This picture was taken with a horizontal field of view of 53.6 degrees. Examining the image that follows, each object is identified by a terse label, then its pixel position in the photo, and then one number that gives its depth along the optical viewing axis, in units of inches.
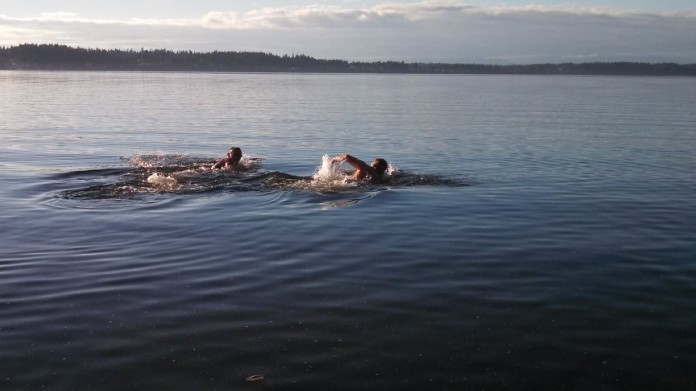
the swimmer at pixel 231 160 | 902.4
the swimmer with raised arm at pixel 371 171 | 832.3
